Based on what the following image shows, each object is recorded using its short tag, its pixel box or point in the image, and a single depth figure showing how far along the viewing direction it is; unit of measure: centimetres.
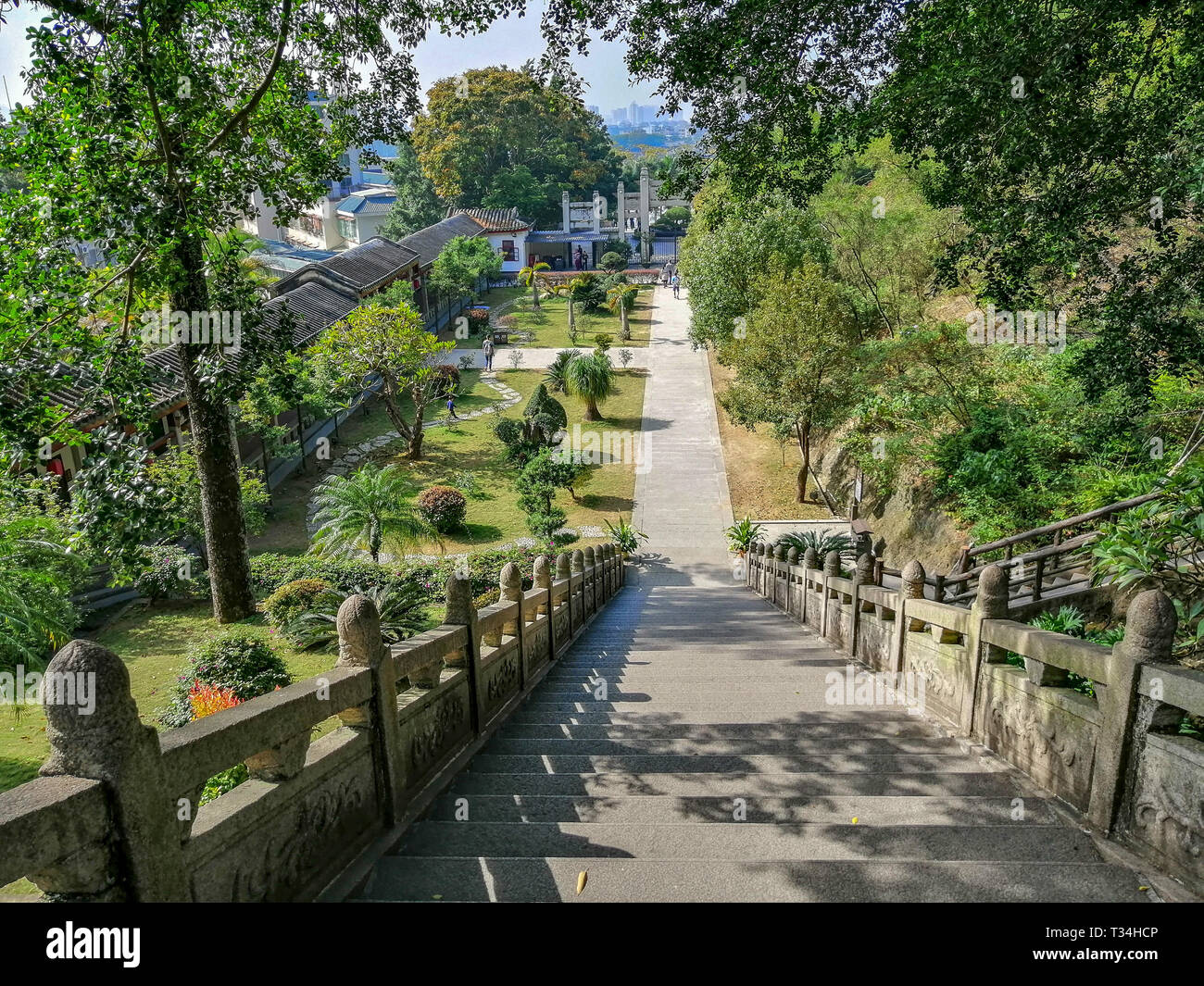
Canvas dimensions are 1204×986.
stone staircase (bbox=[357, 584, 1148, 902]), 348
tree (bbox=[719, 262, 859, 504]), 1903
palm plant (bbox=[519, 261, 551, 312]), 4862
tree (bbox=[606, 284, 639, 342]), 4216
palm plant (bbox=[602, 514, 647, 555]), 1941
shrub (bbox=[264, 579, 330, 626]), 1267
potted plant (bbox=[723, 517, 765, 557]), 1925
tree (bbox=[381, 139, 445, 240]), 5778
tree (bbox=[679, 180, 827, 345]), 2400
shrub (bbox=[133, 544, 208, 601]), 1366
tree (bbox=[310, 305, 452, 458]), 2380
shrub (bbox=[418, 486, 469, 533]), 1975
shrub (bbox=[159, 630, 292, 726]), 843
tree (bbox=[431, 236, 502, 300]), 4272
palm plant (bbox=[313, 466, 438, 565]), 1617
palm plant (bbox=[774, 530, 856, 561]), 1547
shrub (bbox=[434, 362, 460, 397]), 2767
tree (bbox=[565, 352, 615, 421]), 2789
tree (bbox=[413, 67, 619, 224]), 5953
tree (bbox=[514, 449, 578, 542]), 1888
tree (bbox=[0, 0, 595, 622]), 637
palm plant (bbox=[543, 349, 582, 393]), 2905
